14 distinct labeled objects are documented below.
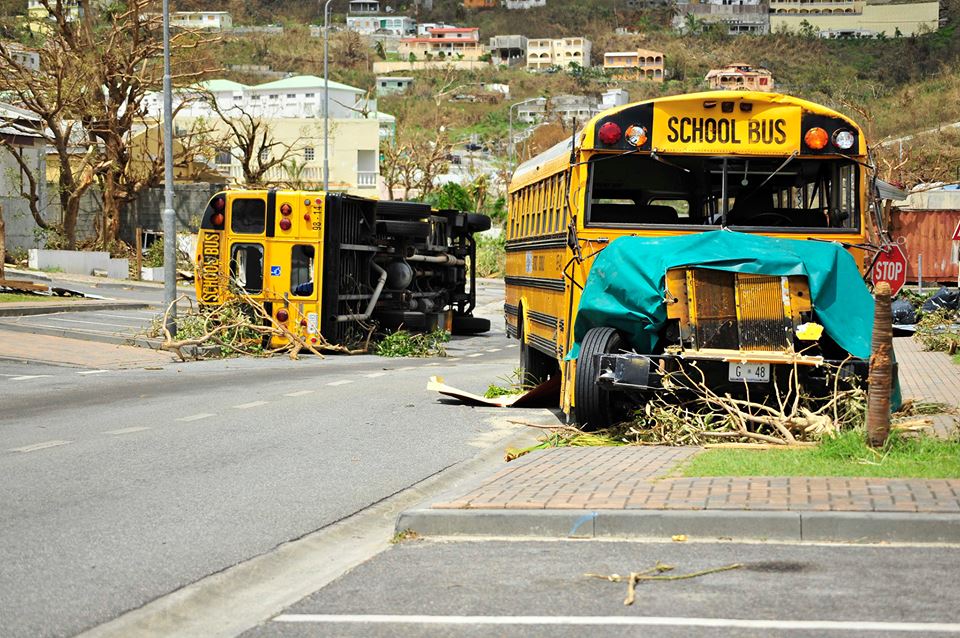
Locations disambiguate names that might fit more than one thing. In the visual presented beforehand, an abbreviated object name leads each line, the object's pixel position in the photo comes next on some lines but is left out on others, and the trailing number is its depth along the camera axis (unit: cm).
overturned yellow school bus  2223
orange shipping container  3800
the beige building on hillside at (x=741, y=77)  13238
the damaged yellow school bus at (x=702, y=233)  1054
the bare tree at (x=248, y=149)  5022
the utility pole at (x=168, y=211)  2416
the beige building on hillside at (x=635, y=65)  17375
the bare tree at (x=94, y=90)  4306
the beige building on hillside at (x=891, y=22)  19150
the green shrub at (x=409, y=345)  2397
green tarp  1057
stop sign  1391
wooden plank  2914
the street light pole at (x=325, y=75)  4149
